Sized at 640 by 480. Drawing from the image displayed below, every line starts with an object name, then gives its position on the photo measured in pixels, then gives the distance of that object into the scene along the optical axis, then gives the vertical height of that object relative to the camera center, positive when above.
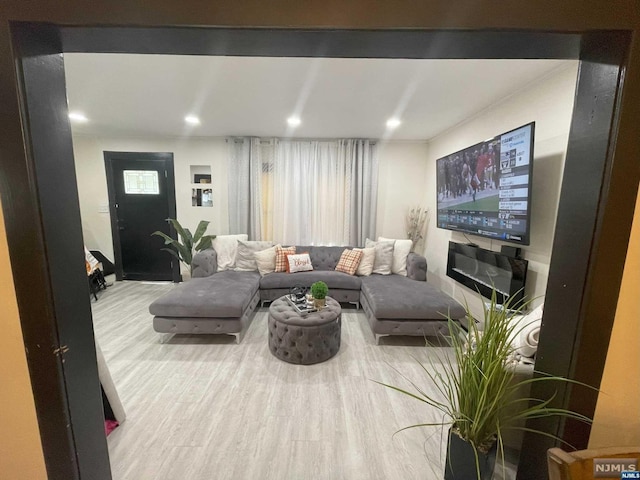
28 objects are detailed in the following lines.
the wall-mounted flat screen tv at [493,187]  1.86 +0.19
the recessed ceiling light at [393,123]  3.05 +1.07
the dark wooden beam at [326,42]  0.73 +0.51
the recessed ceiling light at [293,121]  3.05 +1.08
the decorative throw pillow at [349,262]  3.51 -0.79
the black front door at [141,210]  4.09 -0.09
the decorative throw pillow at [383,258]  3.55 -0.74
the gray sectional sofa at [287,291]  2.44 -0.99
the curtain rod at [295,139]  3.99 +1.09
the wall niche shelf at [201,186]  4.20 +0.33
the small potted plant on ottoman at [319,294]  2.32 -0.82
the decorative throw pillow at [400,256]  3.54 -0.70
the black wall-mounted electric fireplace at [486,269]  2.09 -0.61
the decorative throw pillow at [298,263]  3.52 -0.81
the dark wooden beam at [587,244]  0.75 -0.11
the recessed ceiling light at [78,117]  2.98 +1.09
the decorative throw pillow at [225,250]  3.68 -0.66
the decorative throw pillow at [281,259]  3.56 -0.76
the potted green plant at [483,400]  0.97 -0.77
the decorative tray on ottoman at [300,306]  2.32 -0.96
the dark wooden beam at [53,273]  0.75 -0.22
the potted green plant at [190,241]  3.81 -0.56
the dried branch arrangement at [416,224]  4.05 -0.28
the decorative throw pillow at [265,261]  3.55 -0.79
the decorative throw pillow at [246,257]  3.67 -0.76
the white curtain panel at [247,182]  4.02 +0.39
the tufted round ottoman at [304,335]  2.15 -1.14
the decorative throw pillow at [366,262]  3.51 -0.79
